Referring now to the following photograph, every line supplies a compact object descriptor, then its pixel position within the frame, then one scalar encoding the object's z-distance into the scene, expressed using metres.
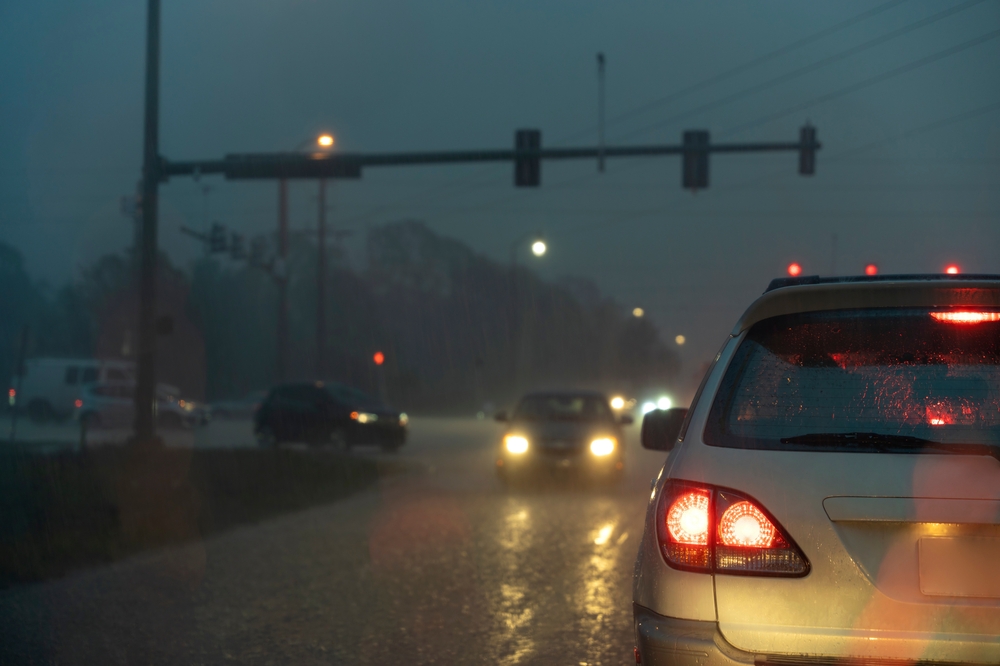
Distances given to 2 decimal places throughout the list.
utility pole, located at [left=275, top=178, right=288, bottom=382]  37.12
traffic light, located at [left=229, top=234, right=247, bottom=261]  37.16
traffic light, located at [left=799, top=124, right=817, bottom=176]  18.72
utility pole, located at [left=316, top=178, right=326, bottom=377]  40.34
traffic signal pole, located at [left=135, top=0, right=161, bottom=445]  18.69
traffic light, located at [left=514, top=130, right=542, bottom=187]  18.92
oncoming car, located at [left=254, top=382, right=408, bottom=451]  24.44
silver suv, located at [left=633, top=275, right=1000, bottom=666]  2.89
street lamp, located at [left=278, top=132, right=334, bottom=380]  37.19
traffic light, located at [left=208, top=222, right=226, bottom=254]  35.41
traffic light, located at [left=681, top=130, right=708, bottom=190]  18.78
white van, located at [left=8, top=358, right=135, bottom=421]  35.94
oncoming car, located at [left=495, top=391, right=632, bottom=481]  15.21
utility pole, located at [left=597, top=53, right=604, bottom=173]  19.23
